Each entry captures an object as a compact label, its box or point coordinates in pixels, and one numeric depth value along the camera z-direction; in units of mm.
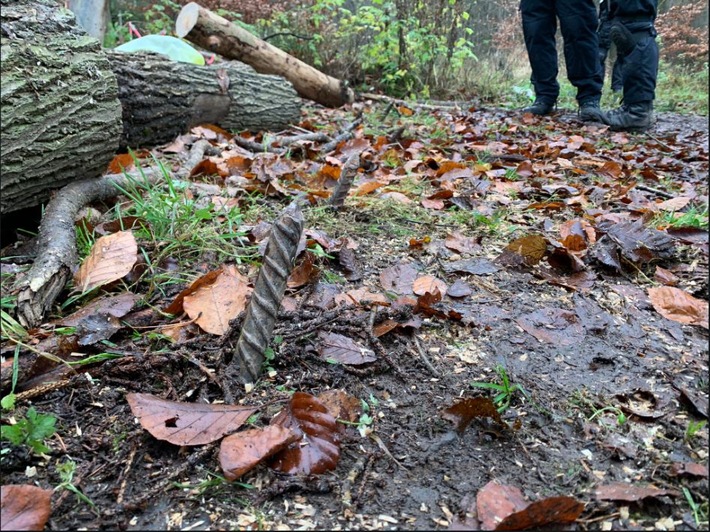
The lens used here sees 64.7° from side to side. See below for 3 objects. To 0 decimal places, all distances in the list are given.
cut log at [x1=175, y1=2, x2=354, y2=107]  1912
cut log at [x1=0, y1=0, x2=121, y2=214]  665
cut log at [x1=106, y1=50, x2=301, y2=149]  1127
